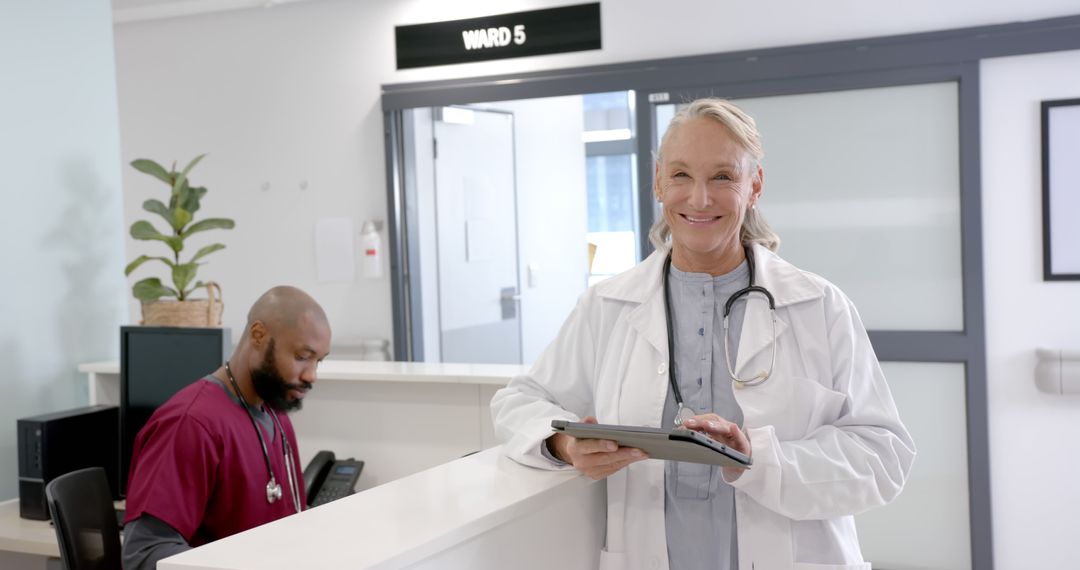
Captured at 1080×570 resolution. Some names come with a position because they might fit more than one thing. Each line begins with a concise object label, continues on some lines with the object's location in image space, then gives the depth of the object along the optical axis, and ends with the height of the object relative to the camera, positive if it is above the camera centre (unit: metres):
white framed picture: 3.88 +0.14
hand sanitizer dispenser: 5.04 +0.03
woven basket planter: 3.66 -0.19
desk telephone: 3.11 -0.73
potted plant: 3.67 -0.01
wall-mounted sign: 4.62 +1.06
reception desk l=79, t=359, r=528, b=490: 3.15 -0.54
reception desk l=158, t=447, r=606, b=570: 1.18 -0.37
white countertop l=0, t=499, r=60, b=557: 2.90 -0.81
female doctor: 1.50 -0.26
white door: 5.42 +0.09
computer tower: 3.15 -0.60
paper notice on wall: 5.16 +0.04
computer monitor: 2.97 -0.33
